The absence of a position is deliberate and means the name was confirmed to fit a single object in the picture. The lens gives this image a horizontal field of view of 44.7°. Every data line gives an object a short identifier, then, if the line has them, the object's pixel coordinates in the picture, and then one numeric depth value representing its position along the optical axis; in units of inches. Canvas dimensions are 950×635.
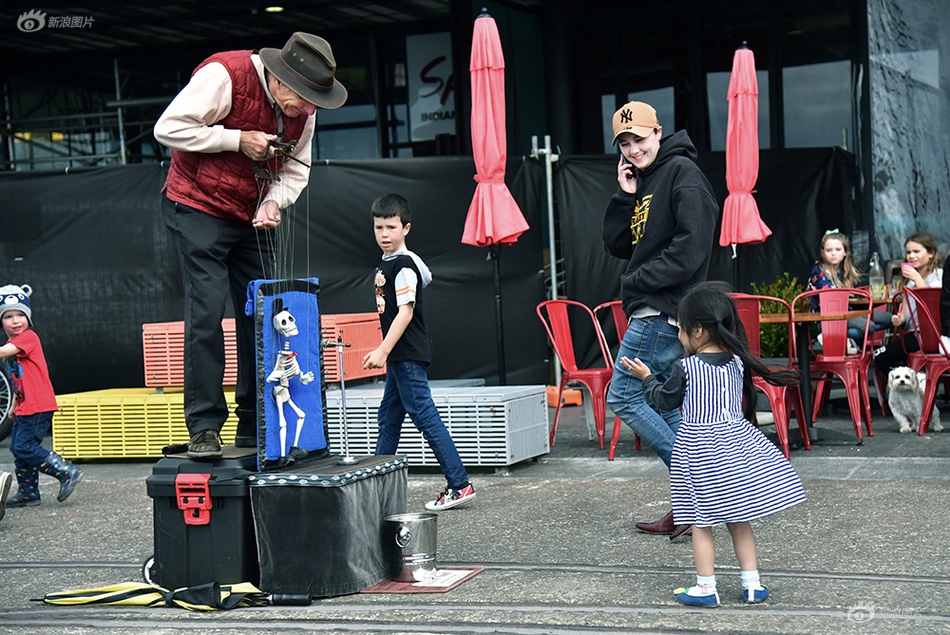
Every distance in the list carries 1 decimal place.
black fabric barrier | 412.2
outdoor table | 290.5
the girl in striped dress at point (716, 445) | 155.7
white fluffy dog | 312.3
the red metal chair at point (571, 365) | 305.3
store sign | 636.1
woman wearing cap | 194.7
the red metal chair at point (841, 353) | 301.3
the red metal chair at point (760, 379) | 274.8
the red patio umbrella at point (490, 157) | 343.0
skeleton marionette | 172.6
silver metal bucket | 174.4
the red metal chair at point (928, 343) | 310.2
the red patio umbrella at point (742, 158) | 373.7
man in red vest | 175.5
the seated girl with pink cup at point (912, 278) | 337.0
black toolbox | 171.2
